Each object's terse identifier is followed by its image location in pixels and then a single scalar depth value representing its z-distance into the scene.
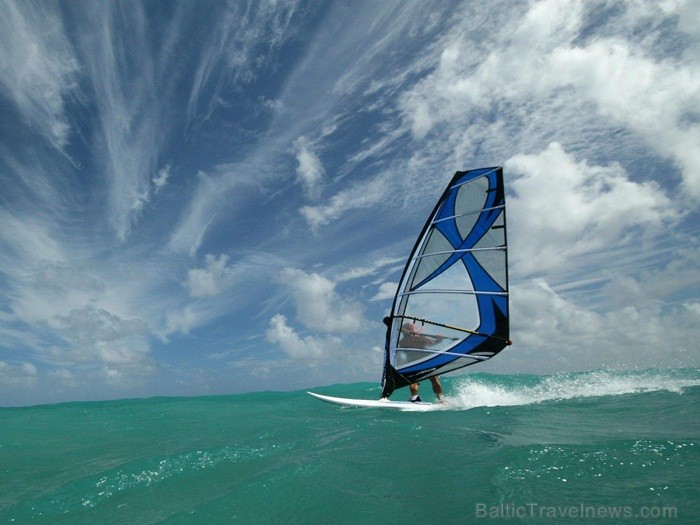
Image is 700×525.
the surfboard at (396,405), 10.46
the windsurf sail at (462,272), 8.40
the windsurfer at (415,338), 8.92
